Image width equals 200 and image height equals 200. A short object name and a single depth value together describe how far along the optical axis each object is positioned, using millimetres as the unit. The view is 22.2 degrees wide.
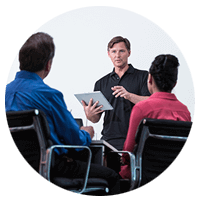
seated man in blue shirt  3746
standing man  4025
